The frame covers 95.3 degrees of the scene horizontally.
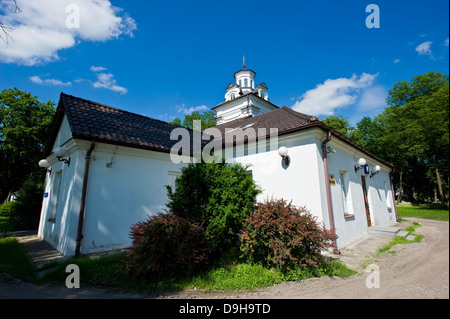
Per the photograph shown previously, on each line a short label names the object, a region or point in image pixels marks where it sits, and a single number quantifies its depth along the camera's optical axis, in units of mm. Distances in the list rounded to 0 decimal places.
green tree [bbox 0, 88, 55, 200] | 21520
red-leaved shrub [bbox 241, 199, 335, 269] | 4660
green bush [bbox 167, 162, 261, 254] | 5340
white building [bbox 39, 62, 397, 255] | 6742
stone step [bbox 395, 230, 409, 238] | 8002
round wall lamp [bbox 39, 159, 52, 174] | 8961
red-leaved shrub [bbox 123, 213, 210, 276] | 4301
